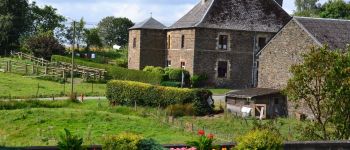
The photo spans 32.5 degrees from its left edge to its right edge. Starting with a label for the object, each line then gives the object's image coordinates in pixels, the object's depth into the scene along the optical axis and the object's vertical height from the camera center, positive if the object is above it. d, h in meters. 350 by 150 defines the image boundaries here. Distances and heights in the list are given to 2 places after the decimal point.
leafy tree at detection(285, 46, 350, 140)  21.28 -0.50
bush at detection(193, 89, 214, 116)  36.03 -1.82
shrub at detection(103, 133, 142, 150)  12.52 -1.47
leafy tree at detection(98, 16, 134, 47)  116.62 +8.16
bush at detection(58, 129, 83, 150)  12.20 -1.46
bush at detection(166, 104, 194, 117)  35.88 -2.23
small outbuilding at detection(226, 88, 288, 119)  36.62 -1.86
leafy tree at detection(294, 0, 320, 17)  94.00 +11.11
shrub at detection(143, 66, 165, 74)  52.69 +0.30
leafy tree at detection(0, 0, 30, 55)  75.88 +6.20
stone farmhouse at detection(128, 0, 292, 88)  52.28 +3.21
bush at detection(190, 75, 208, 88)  52.12 -0.62
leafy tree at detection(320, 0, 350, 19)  73.12 +7.95
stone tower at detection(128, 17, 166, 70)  58.94 +2.86
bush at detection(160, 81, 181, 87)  49.63 -0.94
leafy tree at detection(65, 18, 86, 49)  94.88 +6.11
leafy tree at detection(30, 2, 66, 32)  90.38 +8.15
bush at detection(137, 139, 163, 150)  12.75 -1.55
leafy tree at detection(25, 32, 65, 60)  66.75 +2.76
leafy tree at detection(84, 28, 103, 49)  93.99 +5.28
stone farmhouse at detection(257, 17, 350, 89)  35.53 +1.93
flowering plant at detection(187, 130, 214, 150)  13.53 -1.58
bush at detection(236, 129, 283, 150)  13.57 -1.53
